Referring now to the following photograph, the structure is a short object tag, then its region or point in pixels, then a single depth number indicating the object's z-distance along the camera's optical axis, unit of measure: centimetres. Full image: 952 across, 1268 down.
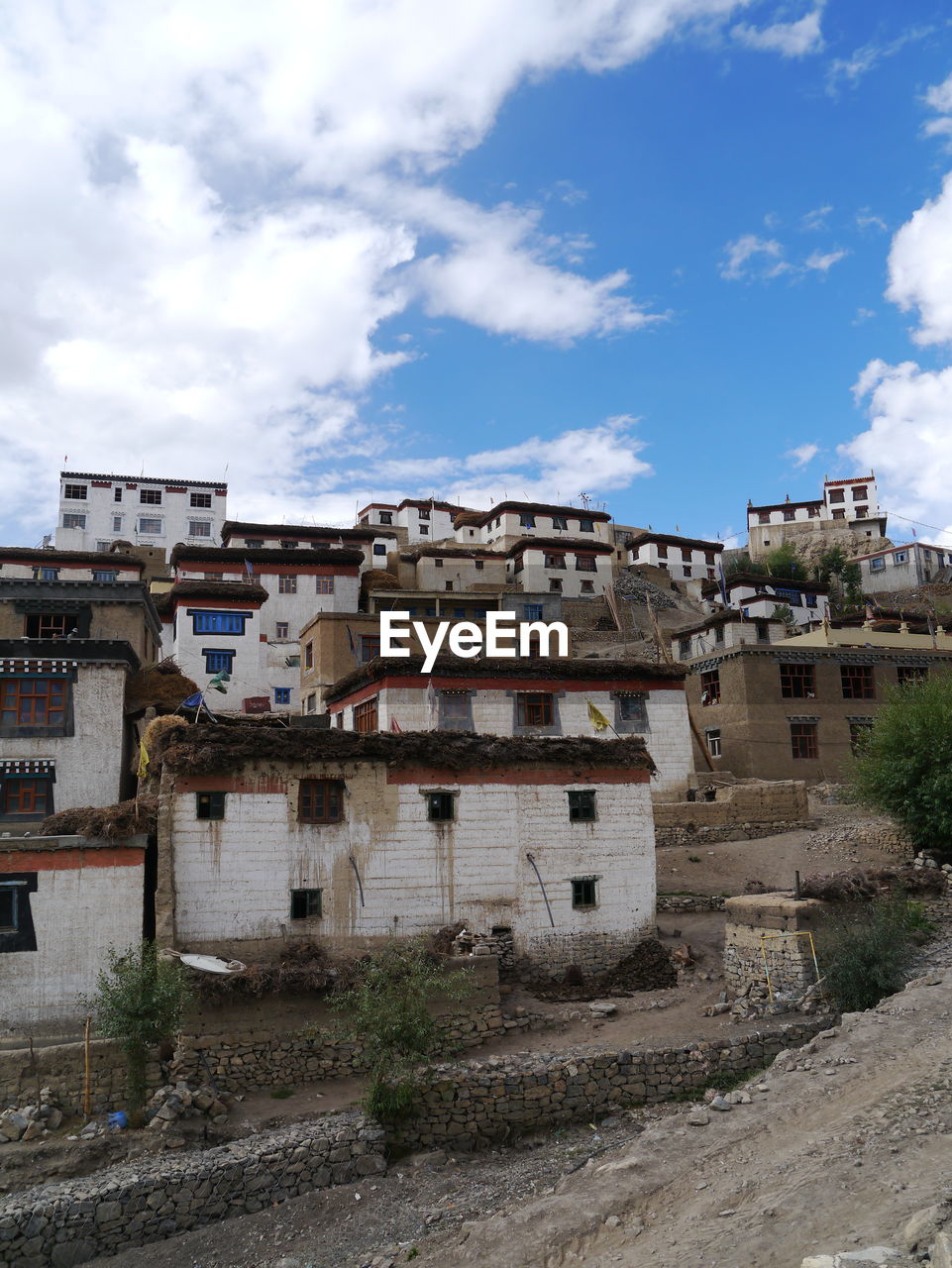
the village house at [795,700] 4406
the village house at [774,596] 7631
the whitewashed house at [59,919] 2170
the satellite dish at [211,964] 2147
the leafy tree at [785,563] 9062
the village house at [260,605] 5031
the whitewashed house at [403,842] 2350
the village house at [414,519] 9306
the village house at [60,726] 3005
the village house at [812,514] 9944
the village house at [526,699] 3447
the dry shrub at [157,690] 3244
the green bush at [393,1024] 1902
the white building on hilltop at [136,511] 7656
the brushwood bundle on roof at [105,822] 2267
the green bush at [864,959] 2173
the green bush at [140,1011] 1939
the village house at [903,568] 8731
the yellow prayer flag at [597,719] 3522
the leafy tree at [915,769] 2825
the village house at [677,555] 8644
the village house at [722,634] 5244
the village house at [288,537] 6756
